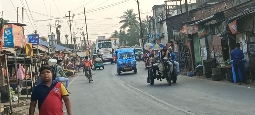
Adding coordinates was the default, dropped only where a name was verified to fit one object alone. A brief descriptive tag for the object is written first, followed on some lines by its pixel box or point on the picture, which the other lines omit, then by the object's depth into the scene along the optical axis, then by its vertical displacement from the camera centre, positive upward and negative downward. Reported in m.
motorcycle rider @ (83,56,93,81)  28.95 -0.54
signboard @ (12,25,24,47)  19.72 +1.35
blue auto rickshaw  37.16 -0.27
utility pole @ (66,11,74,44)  79.19 +8.25
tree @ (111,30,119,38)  131.27 +8.31
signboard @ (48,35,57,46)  39.50 +2.02
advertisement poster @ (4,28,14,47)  19.14 +1.18
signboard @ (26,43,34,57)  19.12 +0.49
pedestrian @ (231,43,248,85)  17.30 -0.28
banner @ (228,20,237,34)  20.09 +1.49
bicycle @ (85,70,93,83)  29.36 -1.30
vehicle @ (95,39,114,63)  72.25 +1.92
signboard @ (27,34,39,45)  21.73 +1.22
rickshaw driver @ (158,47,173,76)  19.86 +0.07
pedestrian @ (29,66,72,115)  5.71 -0.57
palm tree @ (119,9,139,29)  98.08 +9.95
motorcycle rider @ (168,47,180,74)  20.29 -0.16
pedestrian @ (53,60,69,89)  15.70 -0.60
